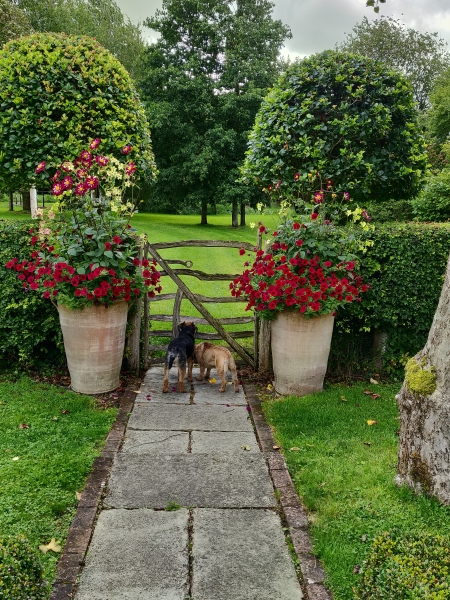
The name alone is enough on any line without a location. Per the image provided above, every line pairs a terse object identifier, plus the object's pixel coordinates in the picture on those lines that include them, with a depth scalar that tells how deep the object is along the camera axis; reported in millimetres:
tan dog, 5609
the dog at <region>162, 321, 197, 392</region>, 5480
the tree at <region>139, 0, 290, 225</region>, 22594
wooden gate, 6262
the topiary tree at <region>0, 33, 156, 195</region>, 6133
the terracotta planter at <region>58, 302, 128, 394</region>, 5293
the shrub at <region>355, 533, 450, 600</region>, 2104
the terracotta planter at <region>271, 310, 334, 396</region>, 5383
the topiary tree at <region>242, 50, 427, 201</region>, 6594
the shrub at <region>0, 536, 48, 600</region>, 2082
